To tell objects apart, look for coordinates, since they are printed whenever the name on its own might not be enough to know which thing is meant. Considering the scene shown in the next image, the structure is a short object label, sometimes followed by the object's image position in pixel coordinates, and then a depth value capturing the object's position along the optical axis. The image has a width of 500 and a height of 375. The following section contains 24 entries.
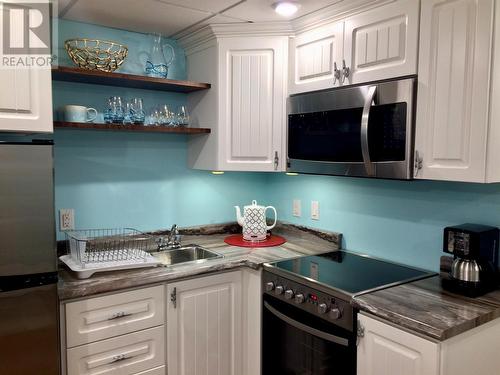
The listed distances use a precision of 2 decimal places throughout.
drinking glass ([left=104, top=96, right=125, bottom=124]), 2.31
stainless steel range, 1.82
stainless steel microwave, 1.84
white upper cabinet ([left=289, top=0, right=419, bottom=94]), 1.84
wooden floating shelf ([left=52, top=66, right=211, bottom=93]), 2.14
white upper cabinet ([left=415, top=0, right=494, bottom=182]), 1.61
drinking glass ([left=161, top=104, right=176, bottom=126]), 2.51
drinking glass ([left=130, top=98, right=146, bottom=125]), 2.38
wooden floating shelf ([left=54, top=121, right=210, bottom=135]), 2.11
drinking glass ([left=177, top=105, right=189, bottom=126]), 2.57
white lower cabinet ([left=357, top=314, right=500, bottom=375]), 1.50
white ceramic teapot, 2.76
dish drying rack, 2.05
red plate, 2.69
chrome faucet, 2.64
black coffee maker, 1.76
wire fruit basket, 2.20
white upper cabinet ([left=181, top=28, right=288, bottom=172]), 2.46
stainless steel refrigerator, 1.57
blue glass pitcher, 2.53
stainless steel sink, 2.55
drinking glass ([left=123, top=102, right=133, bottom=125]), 2.35
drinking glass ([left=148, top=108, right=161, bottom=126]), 2.51
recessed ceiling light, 2.05
